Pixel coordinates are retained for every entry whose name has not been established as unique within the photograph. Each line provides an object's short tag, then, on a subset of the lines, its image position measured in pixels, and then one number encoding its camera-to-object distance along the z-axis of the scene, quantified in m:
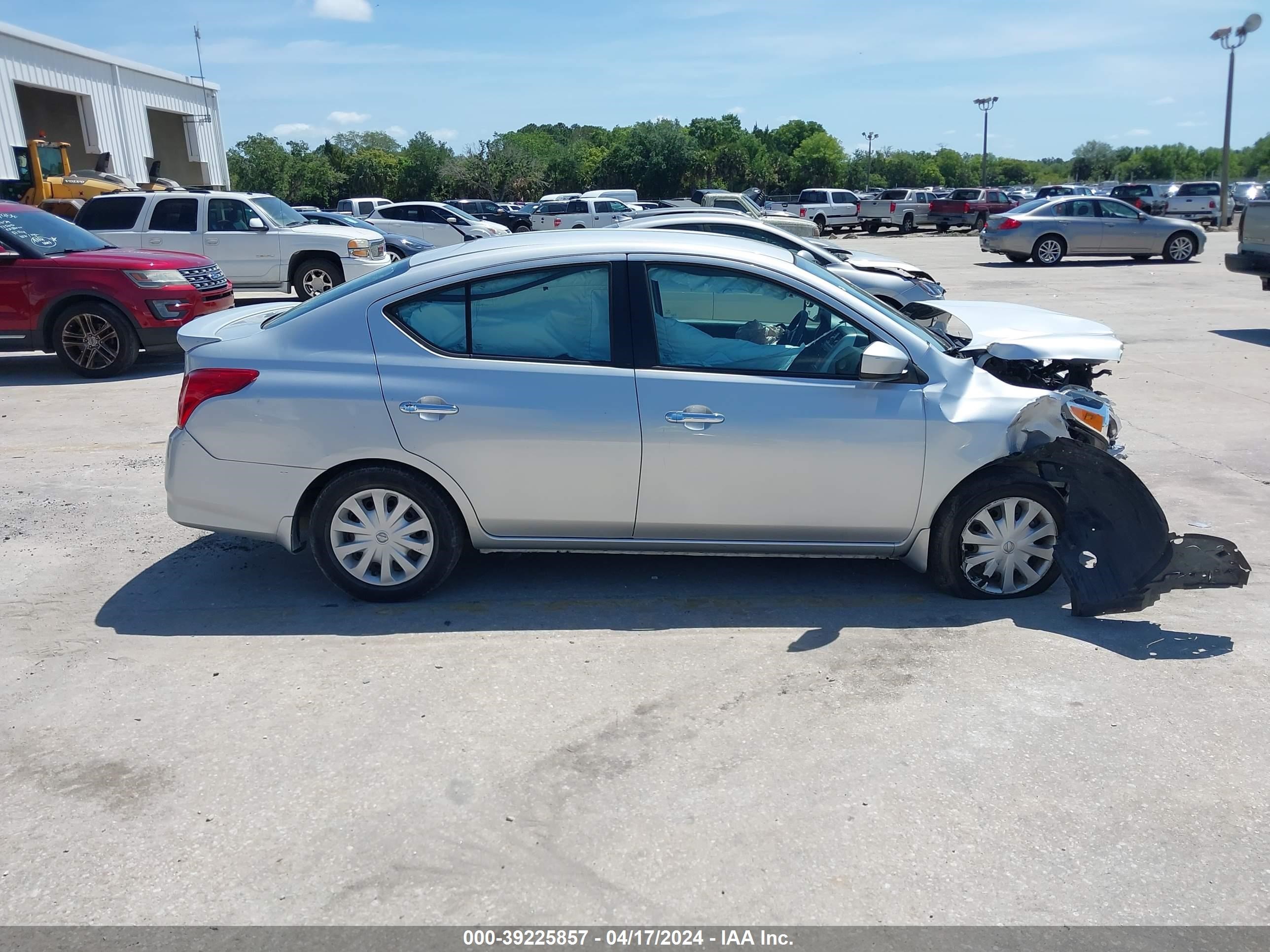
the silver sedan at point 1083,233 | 24.58
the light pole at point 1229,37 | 32.34
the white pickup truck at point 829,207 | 40.25
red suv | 10.55
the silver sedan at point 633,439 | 4.68
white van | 37.81
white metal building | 33.88
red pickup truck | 40.84
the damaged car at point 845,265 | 11.81
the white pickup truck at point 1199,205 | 41.06
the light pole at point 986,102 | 65.00
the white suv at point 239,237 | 15.19
